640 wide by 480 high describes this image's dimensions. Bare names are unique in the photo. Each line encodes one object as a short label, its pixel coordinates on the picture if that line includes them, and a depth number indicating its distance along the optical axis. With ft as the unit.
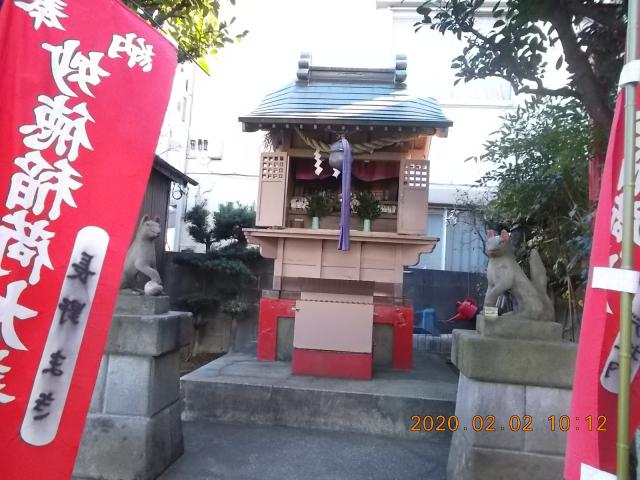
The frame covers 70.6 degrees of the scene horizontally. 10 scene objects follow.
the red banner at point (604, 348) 6.73
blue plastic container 36.27
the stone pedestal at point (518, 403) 11.87
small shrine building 21.95
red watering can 34.12
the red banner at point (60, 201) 6.90
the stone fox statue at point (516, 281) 12.74
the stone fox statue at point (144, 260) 13.91
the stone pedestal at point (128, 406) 12.78
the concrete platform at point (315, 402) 18.42
